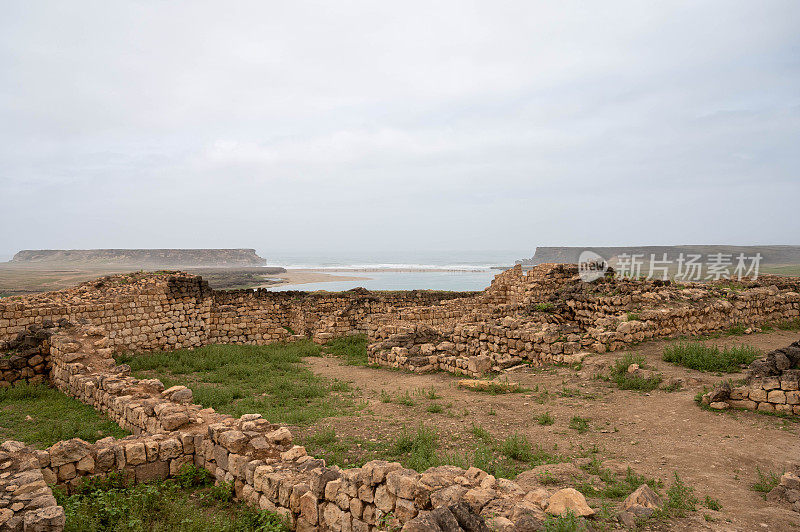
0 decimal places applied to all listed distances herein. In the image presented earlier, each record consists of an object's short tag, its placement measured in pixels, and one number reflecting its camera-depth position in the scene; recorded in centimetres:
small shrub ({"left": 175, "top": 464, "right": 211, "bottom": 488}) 638
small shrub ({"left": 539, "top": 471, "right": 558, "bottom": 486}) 554
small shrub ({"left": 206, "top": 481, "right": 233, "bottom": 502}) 592
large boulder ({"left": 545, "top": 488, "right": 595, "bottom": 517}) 410
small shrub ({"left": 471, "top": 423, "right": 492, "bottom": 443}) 749
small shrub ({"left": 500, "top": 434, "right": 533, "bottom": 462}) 661
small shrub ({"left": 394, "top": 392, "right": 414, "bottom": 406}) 998
